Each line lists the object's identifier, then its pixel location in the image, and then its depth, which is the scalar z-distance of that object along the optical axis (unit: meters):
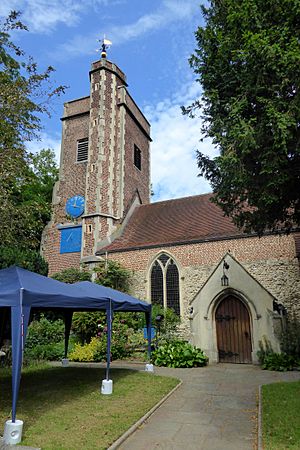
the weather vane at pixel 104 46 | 21.72
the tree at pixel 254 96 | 5.64
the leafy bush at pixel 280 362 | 10.05
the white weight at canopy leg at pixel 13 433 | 4.08
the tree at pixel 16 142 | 7.43
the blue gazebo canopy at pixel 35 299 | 4.55
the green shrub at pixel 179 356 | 10.96
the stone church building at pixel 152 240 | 12.37
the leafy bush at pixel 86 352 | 12.28
